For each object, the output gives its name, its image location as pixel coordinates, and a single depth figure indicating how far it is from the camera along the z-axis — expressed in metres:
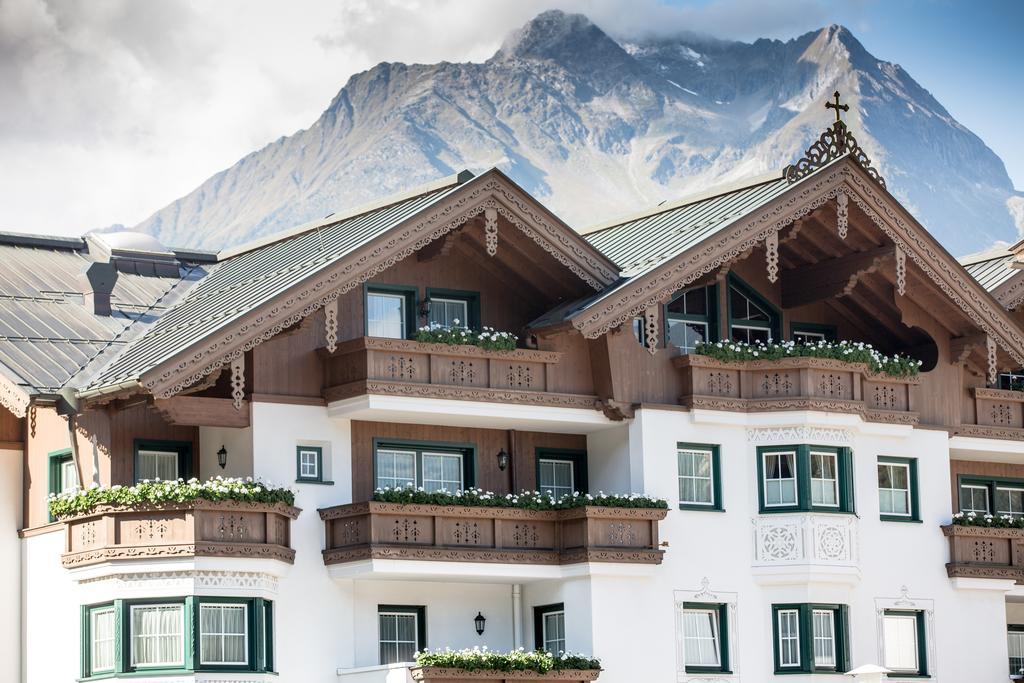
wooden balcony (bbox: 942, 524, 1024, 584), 43.78
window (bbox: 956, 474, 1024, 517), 47.53
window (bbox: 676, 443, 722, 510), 41.75
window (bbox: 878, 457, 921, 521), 43.56
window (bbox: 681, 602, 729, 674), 40.91
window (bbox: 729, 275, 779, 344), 44.75
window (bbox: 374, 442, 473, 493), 40.19
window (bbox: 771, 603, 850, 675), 41.53
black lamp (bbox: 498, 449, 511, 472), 41.66
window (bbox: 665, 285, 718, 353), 43.50
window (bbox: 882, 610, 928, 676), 42.81
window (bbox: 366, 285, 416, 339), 40.64
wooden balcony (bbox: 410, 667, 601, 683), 36.81
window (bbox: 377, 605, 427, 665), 39.50
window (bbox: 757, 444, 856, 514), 41.84
